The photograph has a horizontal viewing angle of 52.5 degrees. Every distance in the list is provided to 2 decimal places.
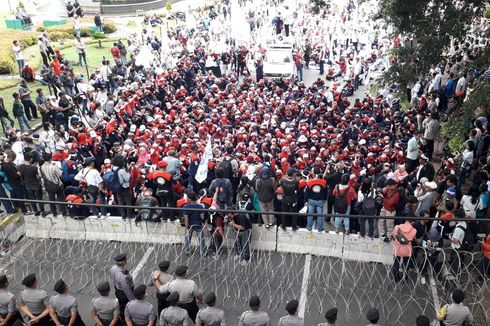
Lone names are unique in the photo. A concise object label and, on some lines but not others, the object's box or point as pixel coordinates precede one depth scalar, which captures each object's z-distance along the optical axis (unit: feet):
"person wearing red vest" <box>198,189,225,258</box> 28.89
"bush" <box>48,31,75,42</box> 99.92
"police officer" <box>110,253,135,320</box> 22.72
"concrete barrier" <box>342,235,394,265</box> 28.91
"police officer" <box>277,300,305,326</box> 19.33
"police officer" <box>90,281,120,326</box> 21.20
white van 77.30
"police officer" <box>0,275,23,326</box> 21.81
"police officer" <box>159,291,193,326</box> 19.94
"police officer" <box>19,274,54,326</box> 21.75
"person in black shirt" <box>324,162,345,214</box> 33.09
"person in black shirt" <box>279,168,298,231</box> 31.35
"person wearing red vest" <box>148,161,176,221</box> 32.73
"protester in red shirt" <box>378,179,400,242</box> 29.25
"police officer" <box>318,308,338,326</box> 18.92
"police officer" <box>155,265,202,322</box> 21.65
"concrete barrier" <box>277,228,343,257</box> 29.58
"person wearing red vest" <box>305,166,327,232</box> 30.96
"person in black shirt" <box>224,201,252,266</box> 28.12
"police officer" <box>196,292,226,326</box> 20.06
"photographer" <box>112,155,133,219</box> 33.24
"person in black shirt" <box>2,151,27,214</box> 34.35
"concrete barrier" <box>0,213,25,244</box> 31.82
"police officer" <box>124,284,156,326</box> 20.40
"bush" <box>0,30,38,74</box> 76.07
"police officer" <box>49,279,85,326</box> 21.34
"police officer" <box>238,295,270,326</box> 19.67
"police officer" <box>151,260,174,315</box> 22.22
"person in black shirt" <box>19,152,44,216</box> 34.04
